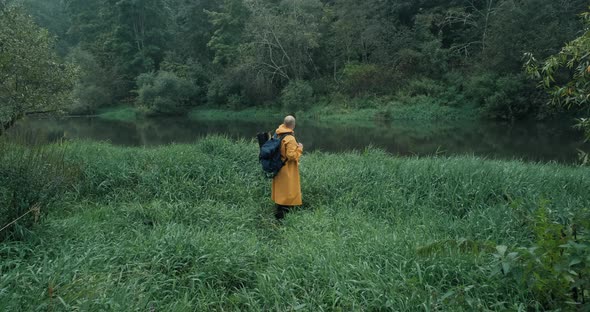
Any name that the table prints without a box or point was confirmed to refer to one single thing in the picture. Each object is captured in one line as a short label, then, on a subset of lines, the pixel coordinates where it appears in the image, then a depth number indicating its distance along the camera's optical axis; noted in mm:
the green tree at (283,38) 30484
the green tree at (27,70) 8547
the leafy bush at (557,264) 2059
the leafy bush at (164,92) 35312
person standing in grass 5121
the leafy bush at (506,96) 22312
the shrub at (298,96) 30859
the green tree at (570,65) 3627
